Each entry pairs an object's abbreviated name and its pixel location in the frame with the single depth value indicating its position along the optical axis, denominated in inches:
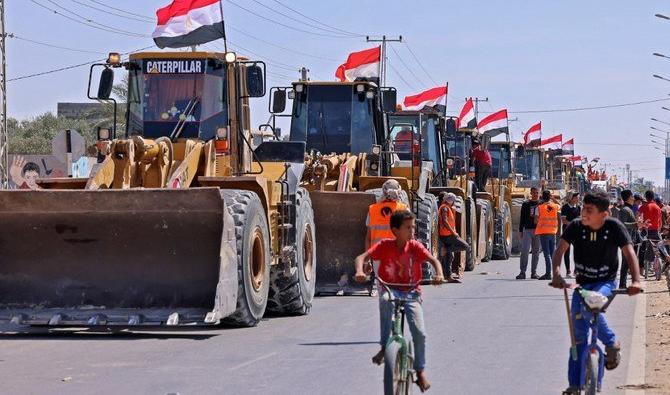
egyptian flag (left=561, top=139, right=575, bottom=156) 3065.0
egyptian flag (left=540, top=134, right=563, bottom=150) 2586.1
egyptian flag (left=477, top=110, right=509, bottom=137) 1590.8
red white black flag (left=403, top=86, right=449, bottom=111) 1272.1
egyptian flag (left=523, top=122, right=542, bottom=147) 2317.9
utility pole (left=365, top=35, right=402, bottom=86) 2509.6
